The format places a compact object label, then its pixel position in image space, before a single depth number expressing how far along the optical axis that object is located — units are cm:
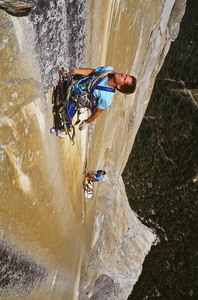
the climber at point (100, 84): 180
